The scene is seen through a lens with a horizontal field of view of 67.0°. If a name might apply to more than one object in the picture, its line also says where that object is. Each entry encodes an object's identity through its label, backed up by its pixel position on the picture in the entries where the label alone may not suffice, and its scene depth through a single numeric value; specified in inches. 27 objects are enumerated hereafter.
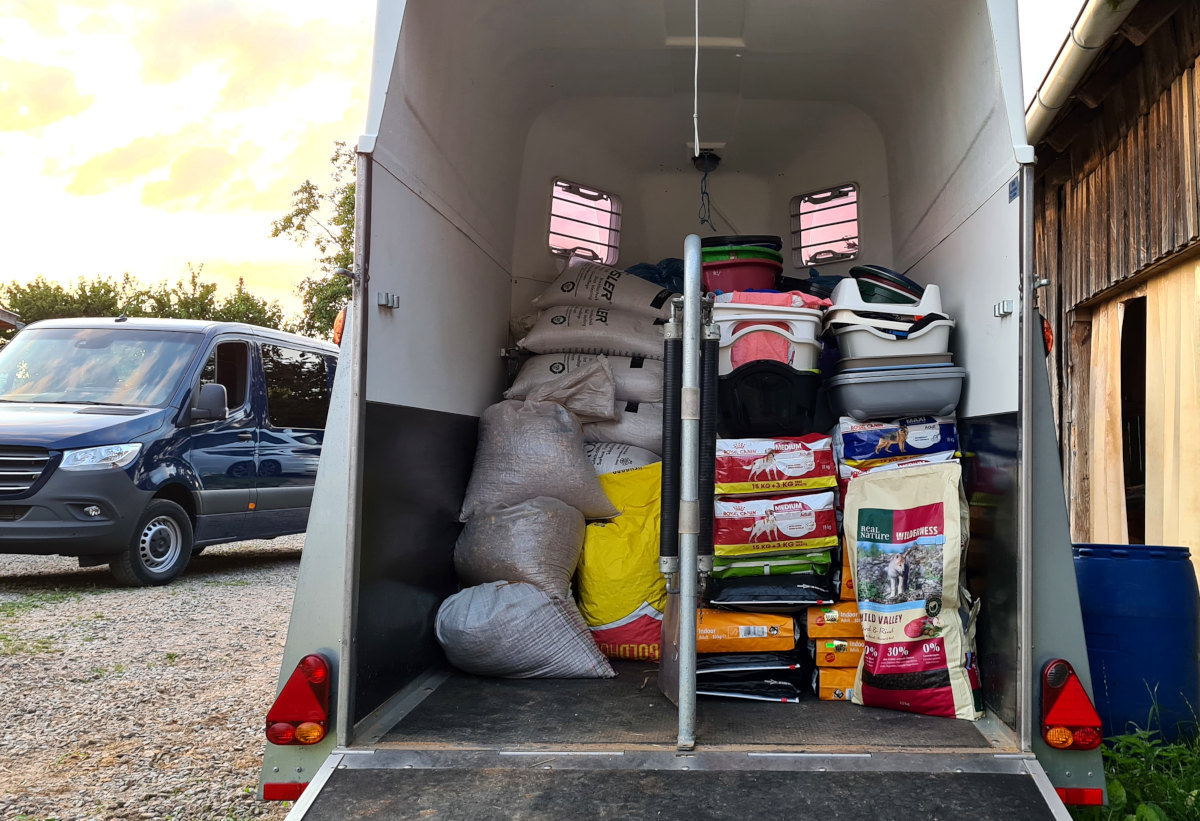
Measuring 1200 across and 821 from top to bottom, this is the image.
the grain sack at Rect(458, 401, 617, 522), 131.4
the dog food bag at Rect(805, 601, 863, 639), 110.2
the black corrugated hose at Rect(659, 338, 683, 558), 89.4
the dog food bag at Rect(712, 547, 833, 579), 115.4
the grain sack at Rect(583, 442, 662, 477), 145.0
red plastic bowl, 146.7
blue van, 240.1
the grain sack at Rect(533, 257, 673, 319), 154.3
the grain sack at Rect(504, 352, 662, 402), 149.1
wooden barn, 171.2
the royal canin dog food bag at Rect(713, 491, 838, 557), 115.3
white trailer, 79.1
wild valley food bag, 98.2
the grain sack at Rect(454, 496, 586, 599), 122.8
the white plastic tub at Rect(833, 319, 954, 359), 114.3
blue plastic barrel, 109.6
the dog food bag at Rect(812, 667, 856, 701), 107.4
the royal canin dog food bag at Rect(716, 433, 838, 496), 117.4
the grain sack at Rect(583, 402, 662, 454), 148.3
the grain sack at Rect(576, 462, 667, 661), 126.3
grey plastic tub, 111.5
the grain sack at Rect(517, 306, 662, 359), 151.3
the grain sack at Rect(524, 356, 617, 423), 144.9
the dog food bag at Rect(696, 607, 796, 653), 111.3
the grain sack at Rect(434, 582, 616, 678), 111.3
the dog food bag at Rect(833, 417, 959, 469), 112.8
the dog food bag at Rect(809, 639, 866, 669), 109.0
